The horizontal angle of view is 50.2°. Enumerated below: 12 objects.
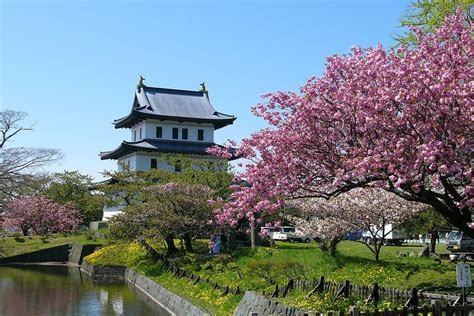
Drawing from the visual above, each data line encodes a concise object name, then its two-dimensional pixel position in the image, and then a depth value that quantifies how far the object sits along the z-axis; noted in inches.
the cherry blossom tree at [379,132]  431.5
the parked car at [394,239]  2023.5
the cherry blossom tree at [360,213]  930.7
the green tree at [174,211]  1189.1
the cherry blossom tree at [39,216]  2162.9
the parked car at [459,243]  1459.2
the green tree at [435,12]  788.6
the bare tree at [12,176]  1133.7
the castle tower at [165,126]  2187.5
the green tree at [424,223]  983.6
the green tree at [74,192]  2377.7
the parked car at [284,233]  2063.2
